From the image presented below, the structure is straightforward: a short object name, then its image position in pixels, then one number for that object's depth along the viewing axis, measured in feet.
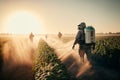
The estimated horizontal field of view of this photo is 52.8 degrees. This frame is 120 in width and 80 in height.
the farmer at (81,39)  16.23
